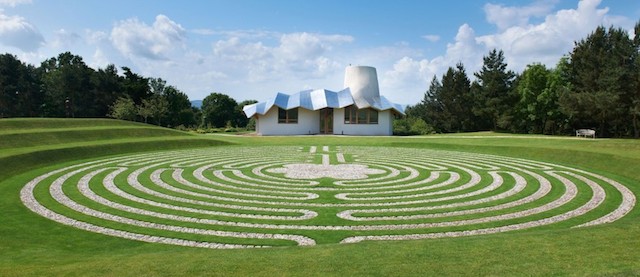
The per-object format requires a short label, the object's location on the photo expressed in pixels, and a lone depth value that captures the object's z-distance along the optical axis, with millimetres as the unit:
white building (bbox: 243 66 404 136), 70250
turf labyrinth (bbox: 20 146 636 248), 13109
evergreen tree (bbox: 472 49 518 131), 77625
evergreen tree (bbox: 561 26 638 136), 52438
